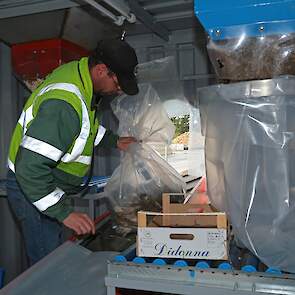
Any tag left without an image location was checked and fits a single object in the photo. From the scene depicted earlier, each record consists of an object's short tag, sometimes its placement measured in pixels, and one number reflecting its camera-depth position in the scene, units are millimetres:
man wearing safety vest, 1553
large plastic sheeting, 1016
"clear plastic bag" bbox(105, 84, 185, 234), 1819
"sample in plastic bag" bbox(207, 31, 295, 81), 1088
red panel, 2525
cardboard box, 1087
